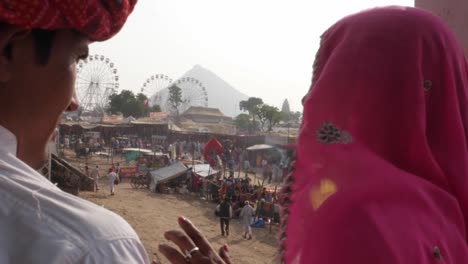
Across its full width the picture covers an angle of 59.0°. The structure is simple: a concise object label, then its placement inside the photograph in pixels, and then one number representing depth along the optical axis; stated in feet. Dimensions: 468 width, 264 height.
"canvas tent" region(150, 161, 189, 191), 58.39
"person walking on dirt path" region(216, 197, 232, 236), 38.29
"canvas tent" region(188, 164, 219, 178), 59.62
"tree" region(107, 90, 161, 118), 193.67
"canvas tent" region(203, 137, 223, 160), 68.74
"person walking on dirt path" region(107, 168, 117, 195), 52.44
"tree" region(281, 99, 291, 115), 343.83
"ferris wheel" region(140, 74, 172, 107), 191.03
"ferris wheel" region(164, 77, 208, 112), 210.18
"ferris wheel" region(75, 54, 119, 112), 137.90
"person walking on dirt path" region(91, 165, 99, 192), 53.96
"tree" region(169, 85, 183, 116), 241.55
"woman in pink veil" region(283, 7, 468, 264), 3.16
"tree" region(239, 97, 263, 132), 249.55
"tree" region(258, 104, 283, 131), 167.63
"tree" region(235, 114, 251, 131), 201.85
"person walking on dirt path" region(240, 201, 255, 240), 38.22
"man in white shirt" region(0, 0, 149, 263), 2.25
